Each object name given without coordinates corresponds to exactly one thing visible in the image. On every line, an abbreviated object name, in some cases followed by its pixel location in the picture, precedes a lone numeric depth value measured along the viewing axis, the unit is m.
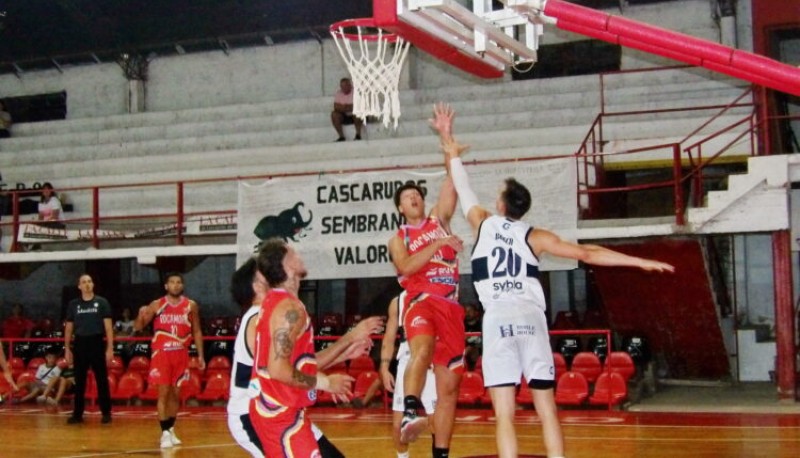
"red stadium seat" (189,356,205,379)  15.64
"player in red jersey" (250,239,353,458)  5.68
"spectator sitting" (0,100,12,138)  24.16
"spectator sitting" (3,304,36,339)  20.45
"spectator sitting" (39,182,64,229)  19.33
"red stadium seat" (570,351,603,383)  14.61
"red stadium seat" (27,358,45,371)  17.56
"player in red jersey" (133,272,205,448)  11.46
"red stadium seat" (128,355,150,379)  16.98
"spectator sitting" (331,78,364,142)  20.41
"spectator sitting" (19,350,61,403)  17.16
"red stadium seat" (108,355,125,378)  17.31
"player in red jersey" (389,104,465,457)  7.84
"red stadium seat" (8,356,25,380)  17.72
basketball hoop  12.19
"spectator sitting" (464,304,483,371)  15.53
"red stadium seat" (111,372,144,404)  16.64
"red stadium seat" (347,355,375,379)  15.87
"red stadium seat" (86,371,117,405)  16.84
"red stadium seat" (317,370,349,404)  15.64
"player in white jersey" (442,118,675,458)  6.91
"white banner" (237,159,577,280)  14.95
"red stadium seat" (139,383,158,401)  16.69
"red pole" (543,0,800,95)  7.71
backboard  9.24
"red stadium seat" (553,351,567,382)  14.76
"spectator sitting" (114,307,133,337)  19.12
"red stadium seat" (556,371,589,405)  14.23
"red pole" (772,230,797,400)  14.44
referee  13.94
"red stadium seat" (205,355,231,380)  16.58
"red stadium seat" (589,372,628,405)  14.21
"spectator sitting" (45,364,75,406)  16.94
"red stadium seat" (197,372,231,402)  16.22
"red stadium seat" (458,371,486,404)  14.74
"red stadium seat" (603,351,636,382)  14.53
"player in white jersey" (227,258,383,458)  6.14
